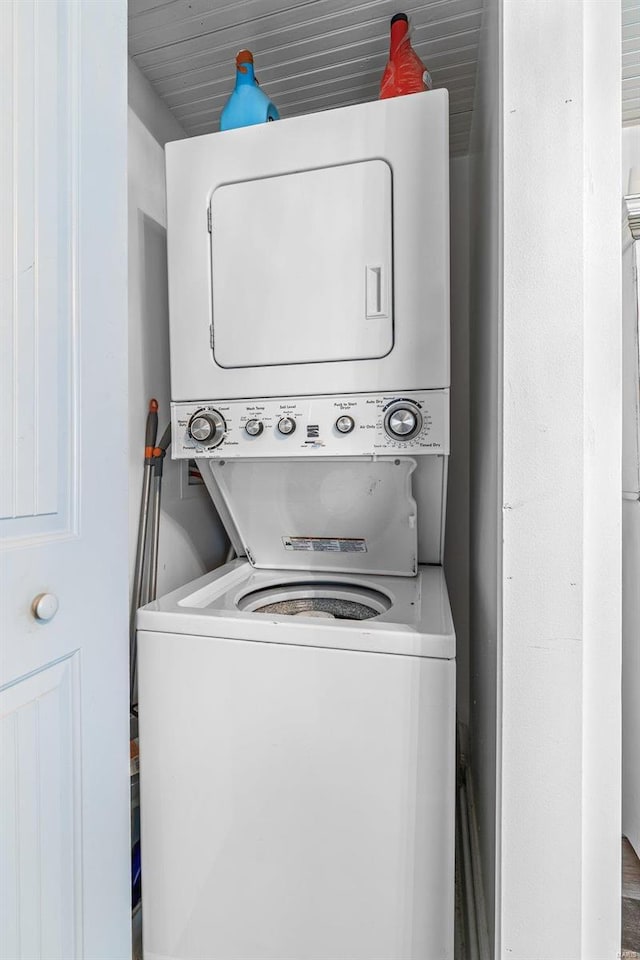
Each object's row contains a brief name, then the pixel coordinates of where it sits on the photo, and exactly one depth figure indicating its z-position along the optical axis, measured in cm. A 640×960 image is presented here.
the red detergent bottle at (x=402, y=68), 146
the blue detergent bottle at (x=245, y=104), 158
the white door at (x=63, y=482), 75
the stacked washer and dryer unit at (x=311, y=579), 117
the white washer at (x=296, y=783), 116
